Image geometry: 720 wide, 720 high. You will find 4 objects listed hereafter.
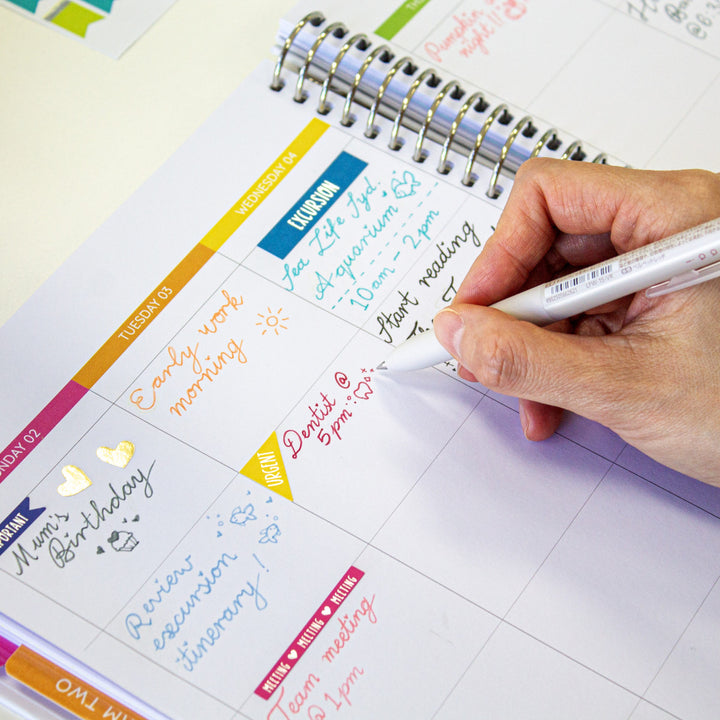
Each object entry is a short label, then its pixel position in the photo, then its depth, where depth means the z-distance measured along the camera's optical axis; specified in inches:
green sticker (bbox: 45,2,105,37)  24.7
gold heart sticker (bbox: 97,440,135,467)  21.8
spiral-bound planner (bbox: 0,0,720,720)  21.2
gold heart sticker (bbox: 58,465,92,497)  21.7
